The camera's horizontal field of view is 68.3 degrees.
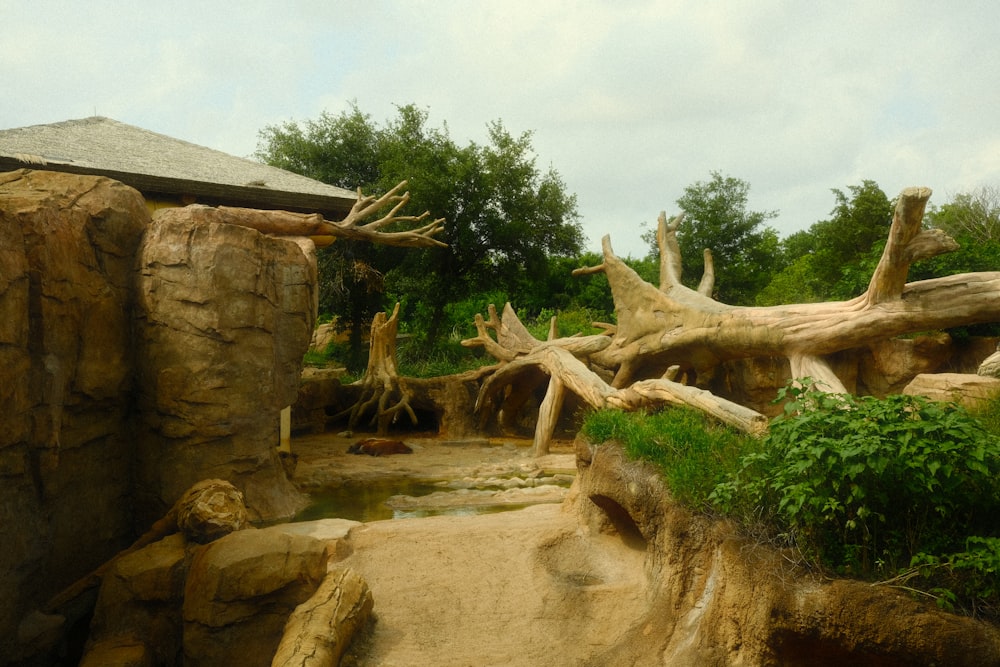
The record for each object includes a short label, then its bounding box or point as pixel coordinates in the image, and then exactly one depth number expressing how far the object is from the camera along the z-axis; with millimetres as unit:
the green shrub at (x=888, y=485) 3939
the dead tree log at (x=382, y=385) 16047
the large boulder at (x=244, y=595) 5184
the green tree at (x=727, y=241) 21219
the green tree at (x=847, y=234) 14461
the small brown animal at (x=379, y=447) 13406
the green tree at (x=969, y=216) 18906
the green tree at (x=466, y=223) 21547
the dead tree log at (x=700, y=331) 8961
